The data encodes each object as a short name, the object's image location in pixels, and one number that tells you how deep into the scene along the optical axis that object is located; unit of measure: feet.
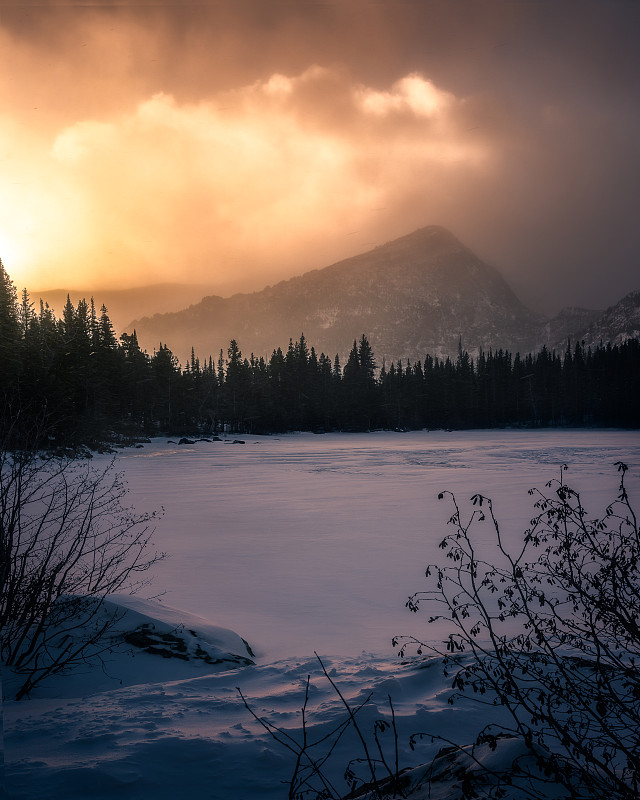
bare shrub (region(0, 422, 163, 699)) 18.66
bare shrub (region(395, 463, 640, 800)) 9.05
